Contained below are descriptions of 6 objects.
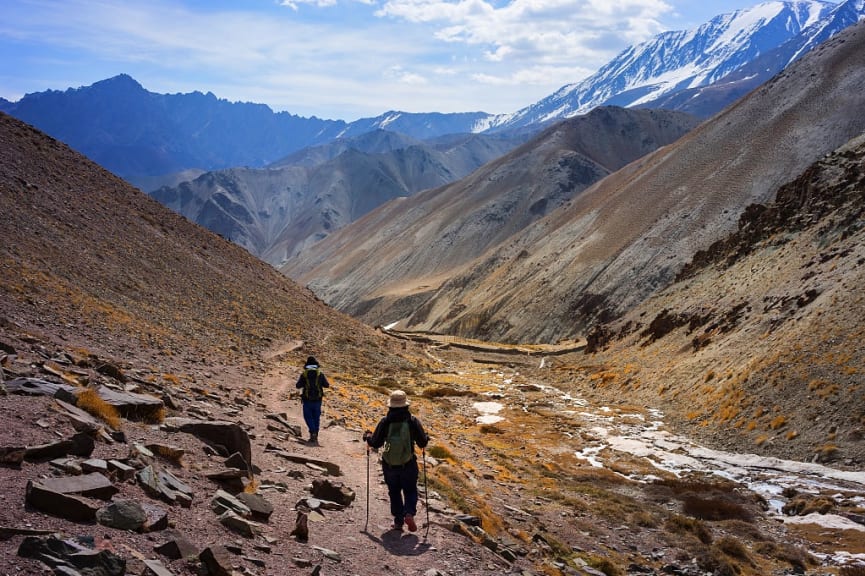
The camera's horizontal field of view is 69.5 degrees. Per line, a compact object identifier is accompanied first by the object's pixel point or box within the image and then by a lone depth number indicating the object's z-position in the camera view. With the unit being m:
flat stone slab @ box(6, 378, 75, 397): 9.53
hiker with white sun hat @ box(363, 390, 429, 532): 9.73
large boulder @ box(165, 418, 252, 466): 10.77
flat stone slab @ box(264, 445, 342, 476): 12.23
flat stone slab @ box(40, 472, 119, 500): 6.62
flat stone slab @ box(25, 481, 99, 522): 6.31
